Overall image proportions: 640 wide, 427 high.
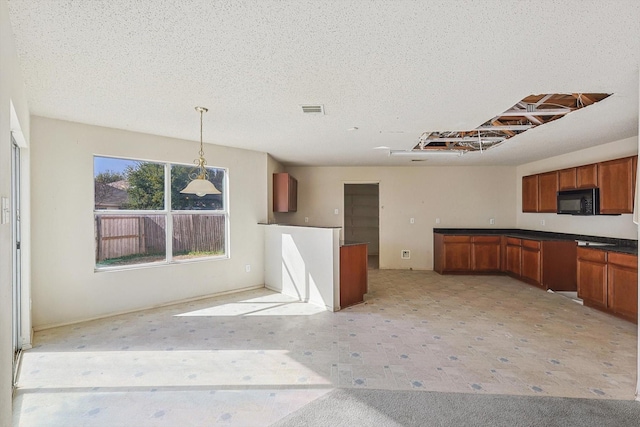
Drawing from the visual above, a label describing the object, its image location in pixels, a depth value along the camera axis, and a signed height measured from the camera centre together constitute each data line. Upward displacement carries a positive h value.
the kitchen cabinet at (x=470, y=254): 6.05 -0.81
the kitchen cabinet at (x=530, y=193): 5.71 +0.40
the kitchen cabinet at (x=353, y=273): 4.15 -0.84
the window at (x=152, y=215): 3.75 +0.00
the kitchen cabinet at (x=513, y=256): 5.57 -0.80
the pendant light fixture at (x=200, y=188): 2.84 +0.26
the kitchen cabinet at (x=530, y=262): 5.09 -0.85
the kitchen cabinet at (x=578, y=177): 4.38 +0.57
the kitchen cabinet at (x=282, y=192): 5.54 +0.42
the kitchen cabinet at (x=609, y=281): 3.46 -0.85
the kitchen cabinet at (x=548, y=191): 5.21 +0.40
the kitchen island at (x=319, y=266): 4.06 -0.75
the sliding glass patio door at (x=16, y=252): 2.76 -0.34
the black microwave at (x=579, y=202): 4.32 +0.18
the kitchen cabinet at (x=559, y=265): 4.89 -0.85
